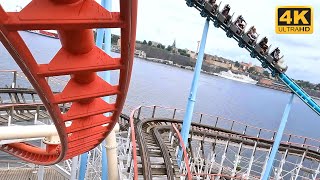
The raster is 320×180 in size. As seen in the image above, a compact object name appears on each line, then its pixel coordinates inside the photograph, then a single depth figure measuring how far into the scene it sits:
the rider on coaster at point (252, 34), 14.46
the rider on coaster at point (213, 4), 12.77
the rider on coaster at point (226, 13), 13.52
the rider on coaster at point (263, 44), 14.78
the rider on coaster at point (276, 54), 14.93
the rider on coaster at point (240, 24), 14.22
